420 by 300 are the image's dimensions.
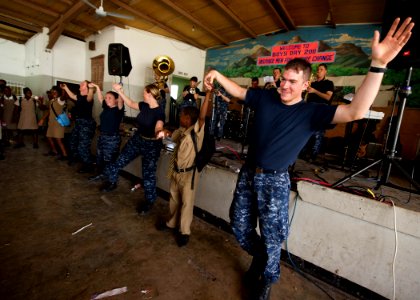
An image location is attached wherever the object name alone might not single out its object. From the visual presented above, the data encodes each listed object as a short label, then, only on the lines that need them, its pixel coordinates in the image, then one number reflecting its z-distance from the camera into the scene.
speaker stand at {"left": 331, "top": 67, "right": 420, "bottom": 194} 2.21
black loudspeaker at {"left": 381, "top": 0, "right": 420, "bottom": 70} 2.07
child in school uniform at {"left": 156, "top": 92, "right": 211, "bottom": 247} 2.56
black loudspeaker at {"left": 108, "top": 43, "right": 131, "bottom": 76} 4.49
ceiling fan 5.38
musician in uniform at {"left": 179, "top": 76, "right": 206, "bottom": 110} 5.91
